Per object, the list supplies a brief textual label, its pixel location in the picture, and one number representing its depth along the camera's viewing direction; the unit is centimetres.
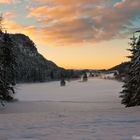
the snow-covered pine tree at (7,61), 1497
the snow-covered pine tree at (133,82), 1325
